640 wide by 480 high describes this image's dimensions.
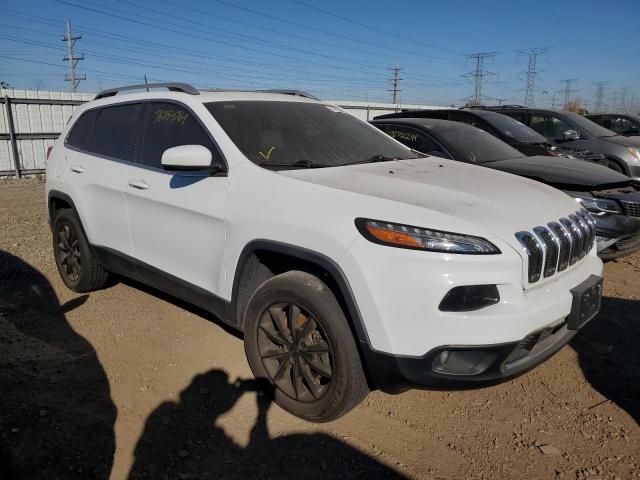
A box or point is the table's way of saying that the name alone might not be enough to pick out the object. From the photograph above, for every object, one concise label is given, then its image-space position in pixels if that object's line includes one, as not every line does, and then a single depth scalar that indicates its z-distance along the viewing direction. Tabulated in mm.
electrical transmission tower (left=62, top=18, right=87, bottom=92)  44853
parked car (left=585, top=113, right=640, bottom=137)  13173
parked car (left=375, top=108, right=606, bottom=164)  6828
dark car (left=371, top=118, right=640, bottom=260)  4785
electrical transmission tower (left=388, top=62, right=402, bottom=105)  51781
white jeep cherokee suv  2309
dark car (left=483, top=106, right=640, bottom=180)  8500
